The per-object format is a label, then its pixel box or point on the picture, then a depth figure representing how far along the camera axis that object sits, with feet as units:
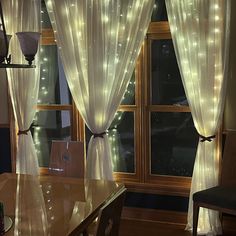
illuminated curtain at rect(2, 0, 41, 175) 12.92
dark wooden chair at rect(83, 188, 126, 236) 5.27
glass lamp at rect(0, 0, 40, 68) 6.53
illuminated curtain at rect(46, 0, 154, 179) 11.80
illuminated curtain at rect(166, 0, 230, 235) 10.85
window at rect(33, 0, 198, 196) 12.19
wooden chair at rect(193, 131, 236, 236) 9.68
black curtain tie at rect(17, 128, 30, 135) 13.38
